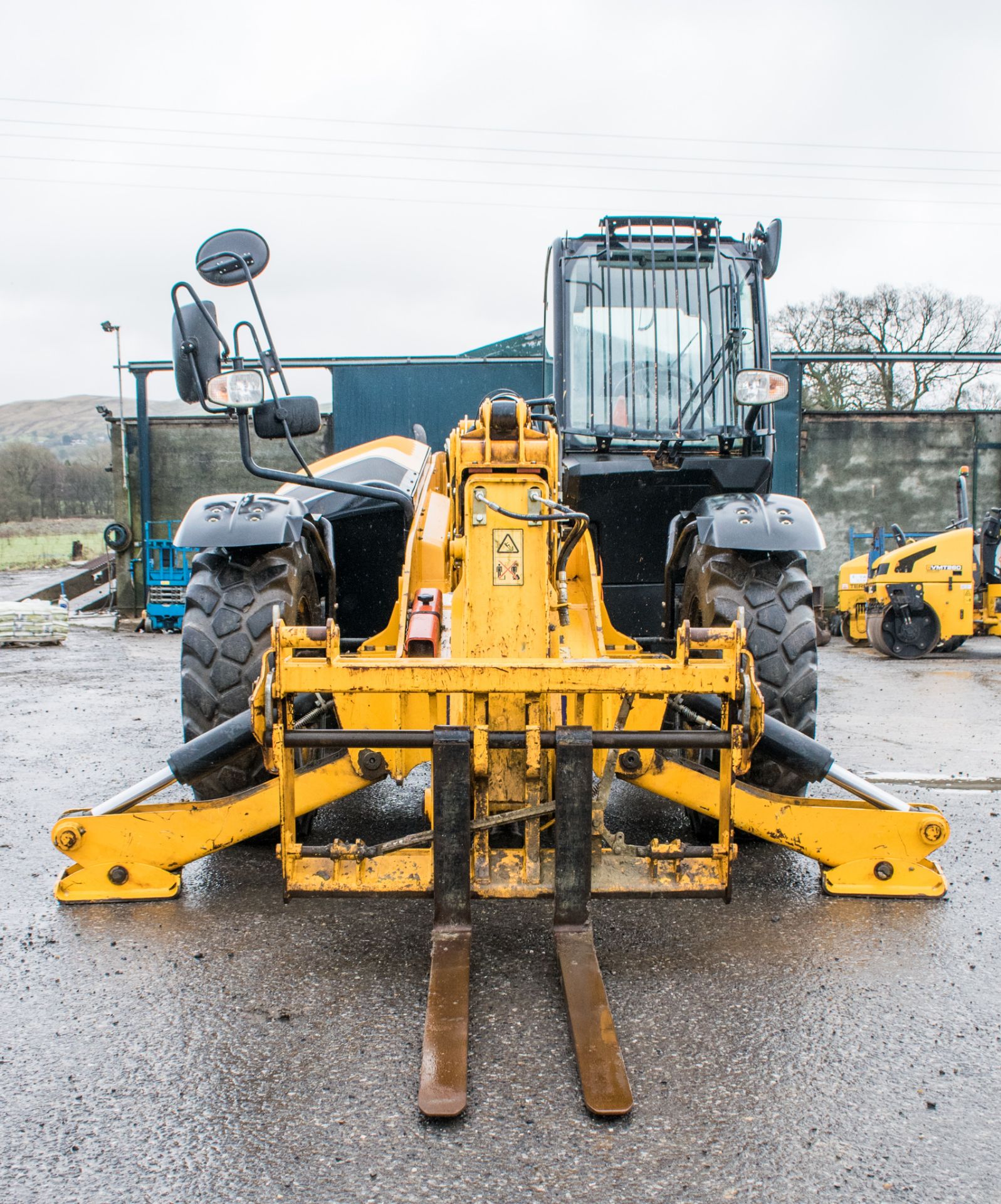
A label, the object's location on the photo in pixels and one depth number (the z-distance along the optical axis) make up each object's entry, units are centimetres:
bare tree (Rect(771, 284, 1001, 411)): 2886
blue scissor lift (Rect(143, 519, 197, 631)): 1670
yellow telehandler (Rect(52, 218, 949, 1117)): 296
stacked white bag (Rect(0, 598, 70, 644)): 1396
